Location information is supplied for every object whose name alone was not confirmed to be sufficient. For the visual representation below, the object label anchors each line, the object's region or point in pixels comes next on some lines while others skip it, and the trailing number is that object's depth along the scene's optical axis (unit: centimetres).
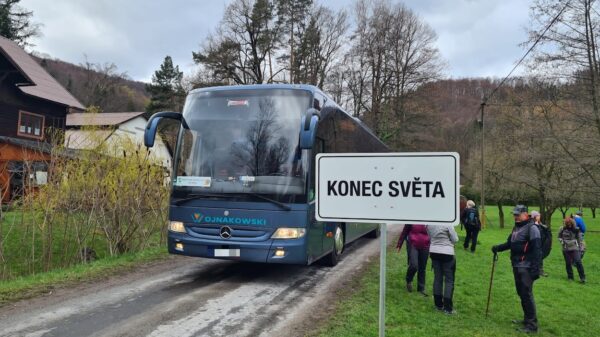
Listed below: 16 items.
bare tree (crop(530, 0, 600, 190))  1708
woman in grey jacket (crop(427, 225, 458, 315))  677
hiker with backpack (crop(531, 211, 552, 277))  680
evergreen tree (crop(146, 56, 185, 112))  4188
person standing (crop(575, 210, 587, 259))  1311
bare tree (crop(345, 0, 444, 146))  3725
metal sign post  359
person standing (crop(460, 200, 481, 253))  1490
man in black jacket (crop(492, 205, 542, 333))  637
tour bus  726
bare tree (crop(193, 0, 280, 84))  3403
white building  1223
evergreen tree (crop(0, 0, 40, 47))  3967
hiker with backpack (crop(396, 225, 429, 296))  777
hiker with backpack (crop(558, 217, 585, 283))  1202
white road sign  353
